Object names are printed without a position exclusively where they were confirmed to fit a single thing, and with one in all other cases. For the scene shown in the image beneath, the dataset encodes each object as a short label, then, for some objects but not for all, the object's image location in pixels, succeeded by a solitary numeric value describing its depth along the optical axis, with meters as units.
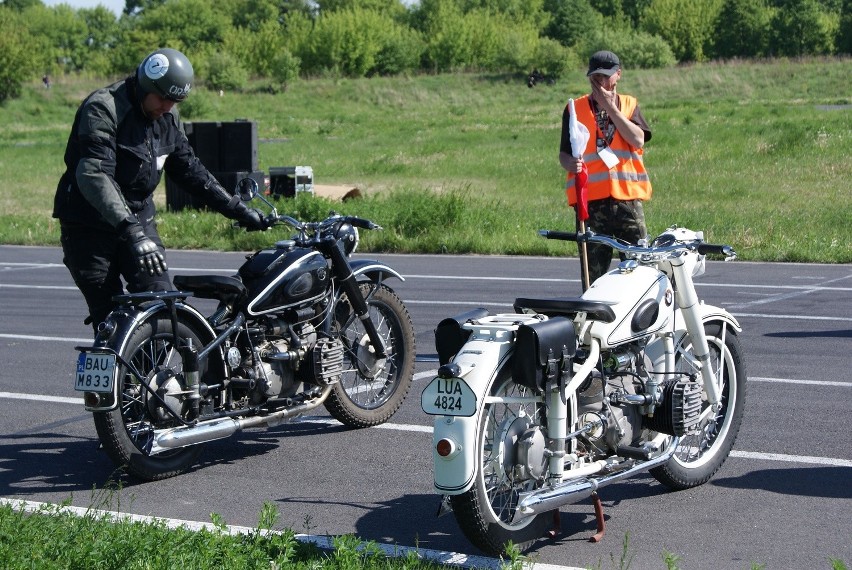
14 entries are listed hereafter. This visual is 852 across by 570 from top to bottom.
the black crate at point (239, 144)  23.47
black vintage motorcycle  6.09
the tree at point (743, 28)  120.88
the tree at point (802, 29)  112.62
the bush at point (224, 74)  98.00
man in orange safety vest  8.16
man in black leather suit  6.23
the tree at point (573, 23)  135.00
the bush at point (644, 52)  106.25
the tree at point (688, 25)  127.94
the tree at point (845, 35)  110.29
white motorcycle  4.73
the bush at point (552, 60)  101.06
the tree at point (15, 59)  91.50
